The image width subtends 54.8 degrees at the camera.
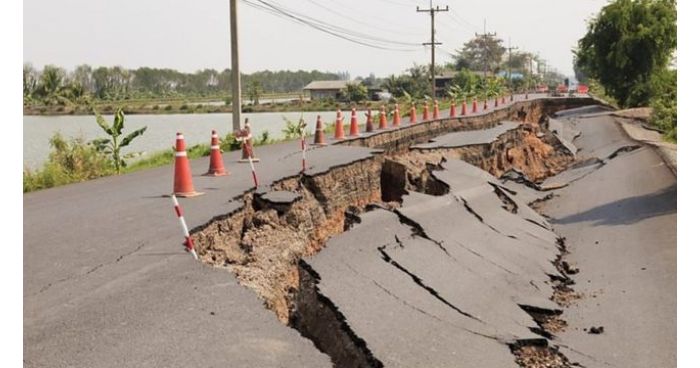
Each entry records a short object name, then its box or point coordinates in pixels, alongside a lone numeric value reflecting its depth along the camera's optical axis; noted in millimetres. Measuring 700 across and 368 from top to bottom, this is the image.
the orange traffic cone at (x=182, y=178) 8516
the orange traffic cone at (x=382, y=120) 21017
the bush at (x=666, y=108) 23842
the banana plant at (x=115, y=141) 13586
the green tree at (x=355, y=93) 81375
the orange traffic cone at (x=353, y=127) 18391
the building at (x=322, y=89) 109625
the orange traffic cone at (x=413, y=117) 24891
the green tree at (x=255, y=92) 85562
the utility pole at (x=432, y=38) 41812
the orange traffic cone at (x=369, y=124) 19744
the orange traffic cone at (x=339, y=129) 17156
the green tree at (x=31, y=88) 63212
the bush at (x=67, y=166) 11188
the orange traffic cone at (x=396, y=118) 22359
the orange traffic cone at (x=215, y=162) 10633
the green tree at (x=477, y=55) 128700
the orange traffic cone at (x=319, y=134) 15969
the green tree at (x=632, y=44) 40531
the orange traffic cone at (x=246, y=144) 12109
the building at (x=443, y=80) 102288
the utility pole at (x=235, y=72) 16172
